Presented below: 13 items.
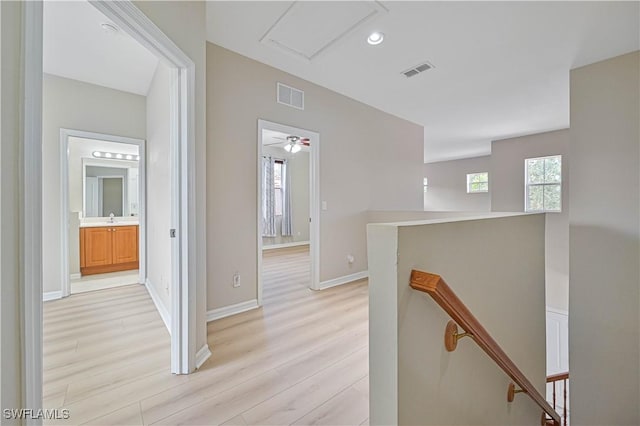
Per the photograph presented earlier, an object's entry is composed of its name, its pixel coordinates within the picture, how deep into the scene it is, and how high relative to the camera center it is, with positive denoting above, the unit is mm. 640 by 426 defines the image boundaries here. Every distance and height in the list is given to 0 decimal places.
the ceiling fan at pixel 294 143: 5568 +1450
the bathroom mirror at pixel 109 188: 4777 +447
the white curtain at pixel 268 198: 7160 +376
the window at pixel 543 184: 5844 +611
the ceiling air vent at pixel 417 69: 3197 +1706
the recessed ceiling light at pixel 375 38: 2617 +1690
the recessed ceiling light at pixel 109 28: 2474 +1685
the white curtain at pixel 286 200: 7523 +332
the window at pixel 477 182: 8547 +935
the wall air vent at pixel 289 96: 3318 +1437
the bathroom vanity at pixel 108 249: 4422 -611
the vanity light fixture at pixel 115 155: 4760 +1018
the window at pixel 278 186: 7430 +713
